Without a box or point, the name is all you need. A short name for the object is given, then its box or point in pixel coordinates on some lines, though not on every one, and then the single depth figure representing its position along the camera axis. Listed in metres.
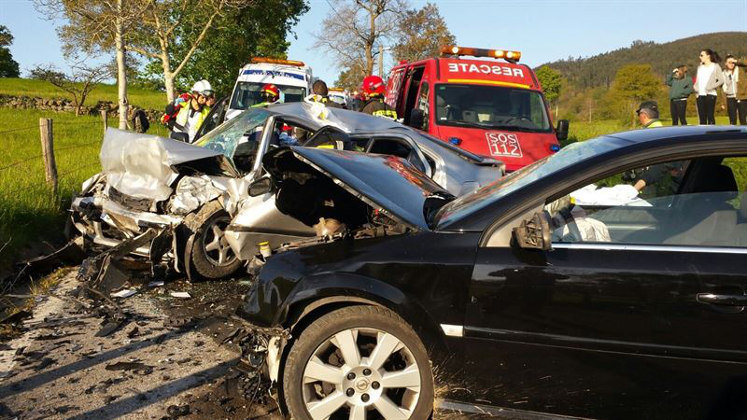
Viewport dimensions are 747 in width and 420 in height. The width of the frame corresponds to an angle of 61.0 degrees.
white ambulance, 14.83
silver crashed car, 5.93
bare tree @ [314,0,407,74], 34.59
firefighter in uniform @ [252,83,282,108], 11.73
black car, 2.67
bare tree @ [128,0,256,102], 16.44
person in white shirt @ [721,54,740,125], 12.97
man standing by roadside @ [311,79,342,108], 10.23
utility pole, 36.34
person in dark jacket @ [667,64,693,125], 13.98
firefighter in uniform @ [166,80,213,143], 11.72
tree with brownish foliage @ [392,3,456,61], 37.44
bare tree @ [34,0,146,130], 12.48
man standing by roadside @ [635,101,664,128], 7.52
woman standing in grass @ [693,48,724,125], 12.48
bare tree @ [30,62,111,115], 28.90
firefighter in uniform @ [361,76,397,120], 10.44
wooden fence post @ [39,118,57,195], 8.26
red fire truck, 8.94
